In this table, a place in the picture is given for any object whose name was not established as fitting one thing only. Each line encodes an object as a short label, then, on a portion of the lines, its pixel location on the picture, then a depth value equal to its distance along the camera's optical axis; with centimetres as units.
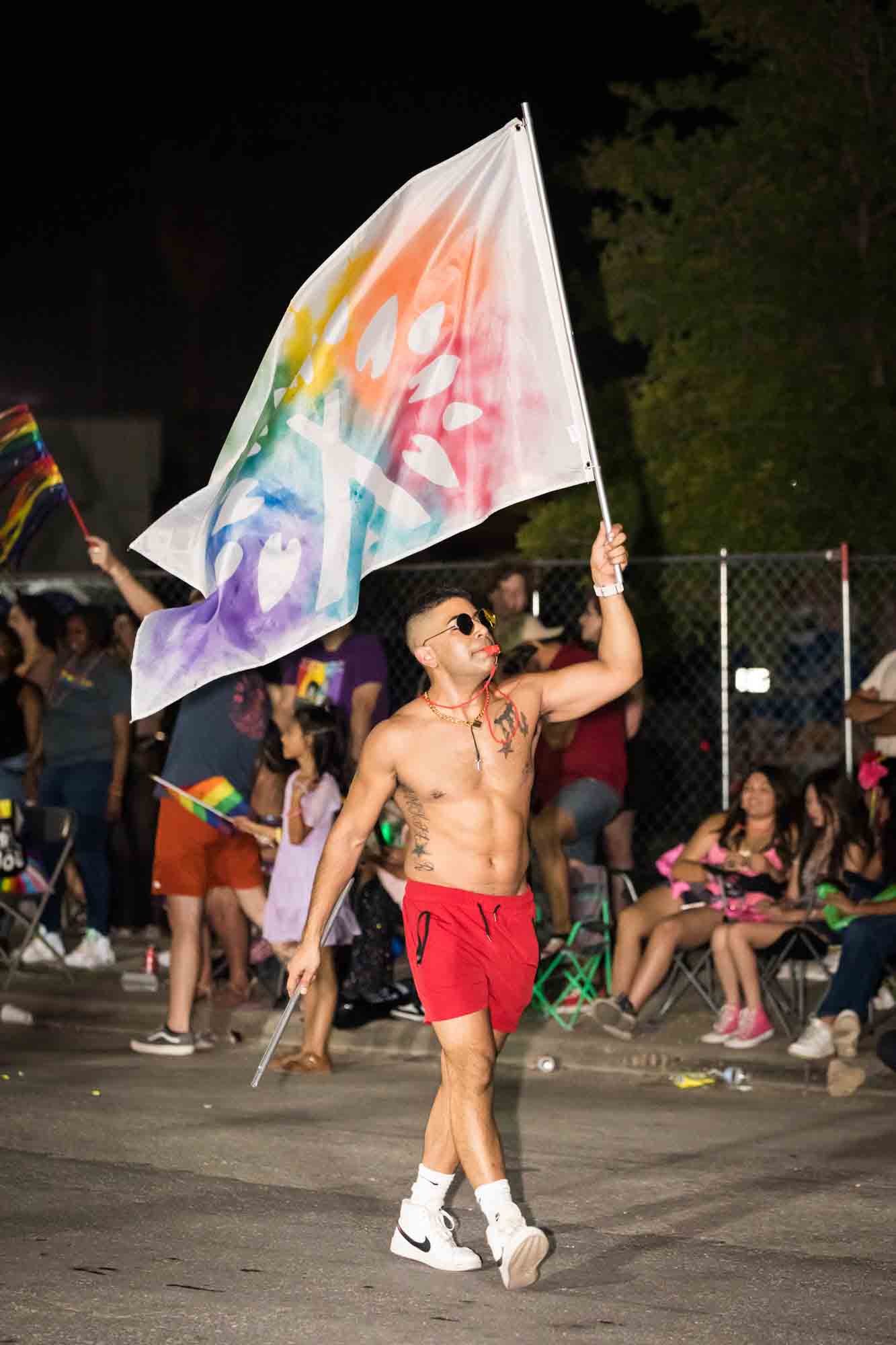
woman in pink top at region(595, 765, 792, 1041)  1091
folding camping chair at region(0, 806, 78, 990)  1265
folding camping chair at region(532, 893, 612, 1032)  1124
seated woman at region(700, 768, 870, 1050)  1058
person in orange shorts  1053
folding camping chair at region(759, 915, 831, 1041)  1052
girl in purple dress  1032
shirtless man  621
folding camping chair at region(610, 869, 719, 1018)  1105
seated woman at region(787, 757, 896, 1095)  1002
